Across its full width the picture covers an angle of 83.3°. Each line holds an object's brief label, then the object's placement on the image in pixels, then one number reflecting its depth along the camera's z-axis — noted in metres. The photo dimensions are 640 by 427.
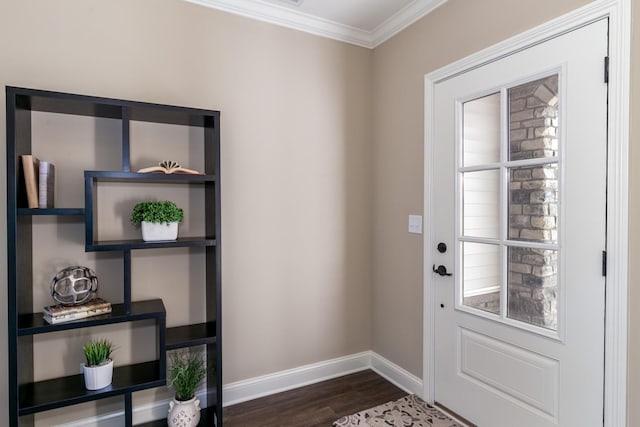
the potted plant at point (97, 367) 1.75
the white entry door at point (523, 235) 1.54
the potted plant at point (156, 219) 1.87
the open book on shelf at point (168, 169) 1.87
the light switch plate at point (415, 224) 2.41
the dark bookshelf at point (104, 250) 1.60
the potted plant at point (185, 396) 1.93
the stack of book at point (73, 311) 1.71
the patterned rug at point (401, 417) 2.11
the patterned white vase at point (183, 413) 1.93
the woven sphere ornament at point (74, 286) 1.77
